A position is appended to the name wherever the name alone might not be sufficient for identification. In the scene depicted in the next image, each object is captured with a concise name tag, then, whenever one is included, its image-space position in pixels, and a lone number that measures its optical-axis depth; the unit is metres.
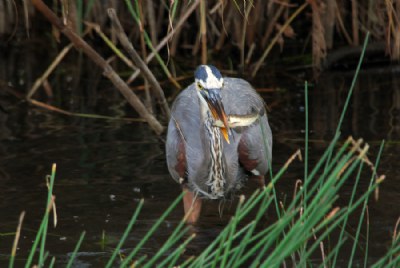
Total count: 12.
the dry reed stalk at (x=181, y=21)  10.60
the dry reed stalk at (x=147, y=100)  12.65
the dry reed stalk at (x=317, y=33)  12.39
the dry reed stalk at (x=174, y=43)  15.15
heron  8.90
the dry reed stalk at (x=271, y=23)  14.16
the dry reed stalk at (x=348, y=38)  14.84
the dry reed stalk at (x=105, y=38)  10.37
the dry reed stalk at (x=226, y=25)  14.38
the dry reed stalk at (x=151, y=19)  13.76
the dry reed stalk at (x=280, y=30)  13.35
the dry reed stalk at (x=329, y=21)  13.73
